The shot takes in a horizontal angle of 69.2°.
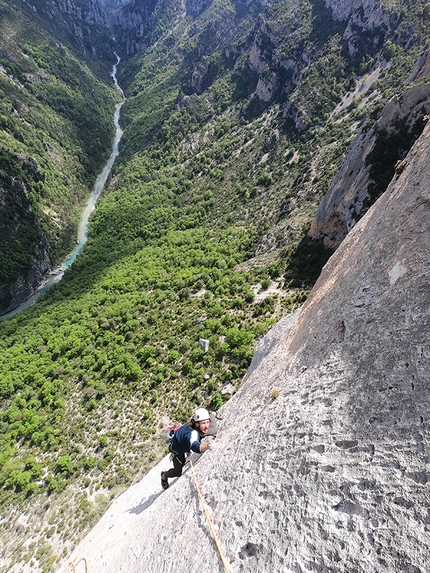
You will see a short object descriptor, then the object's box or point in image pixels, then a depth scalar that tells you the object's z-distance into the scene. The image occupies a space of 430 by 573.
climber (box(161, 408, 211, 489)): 9.84
